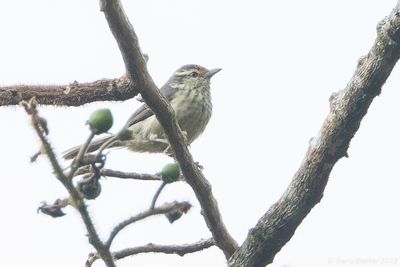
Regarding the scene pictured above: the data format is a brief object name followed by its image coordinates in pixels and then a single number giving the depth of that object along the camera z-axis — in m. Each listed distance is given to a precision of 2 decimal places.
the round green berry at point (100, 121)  4.91
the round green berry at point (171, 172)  5.14
